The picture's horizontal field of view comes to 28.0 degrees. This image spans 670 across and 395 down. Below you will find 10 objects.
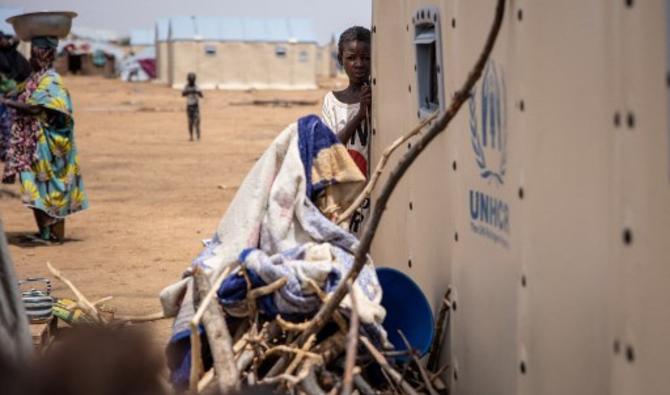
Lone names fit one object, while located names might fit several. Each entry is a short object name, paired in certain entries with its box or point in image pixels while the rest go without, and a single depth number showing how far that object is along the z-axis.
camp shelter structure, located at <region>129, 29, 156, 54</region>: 78.17
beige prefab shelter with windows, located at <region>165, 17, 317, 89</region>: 54.22
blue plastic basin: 4.85
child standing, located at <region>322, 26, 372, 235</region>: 6.14
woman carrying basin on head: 10.50
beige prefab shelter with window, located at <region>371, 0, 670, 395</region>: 2.84
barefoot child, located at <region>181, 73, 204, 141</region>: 23.44
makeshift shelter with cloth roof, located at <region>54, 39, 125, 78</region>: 72.88
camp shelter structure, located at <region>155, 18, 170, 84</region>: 57.25
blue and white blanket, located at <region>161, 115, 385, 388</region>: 4.54
